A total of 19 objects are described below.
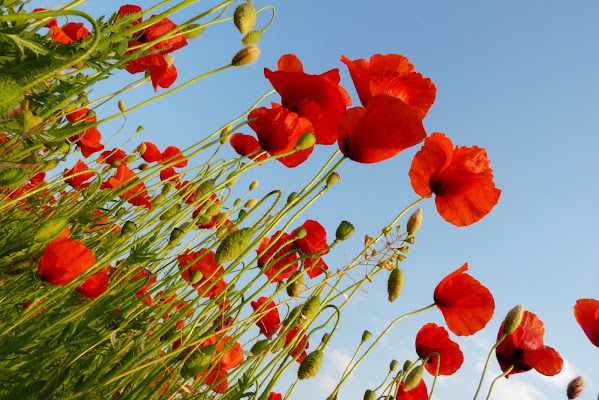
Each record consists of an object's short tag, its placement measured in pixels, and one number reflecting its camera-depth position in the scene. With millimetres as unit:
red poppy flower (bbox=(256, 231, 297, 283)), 443
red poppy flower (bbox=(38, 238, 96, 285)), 376
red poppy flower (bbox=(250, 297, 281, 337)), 504
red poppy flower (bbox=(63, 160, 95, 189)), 679
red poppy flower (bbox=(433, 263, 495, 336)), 452
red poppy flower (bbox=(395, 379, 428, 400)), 460
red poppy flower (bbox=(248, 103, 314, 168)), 385
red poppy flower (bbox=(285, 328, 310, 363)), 476
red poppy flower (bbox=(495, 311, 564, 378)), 490
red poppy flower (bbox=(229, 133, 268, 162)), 493
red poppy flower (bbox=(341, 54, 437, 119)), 396
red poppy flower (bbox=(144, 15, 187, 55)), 411
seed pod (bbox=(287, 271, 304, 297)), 417
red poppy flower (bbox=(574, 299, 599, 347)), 491
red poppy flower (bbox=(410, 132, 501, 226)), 425
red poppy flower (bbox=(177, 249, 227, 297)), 435
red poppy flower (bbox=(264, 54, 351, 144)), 386
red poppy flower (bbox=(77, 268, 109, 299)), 408
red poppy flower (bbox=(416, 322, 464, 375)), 505
